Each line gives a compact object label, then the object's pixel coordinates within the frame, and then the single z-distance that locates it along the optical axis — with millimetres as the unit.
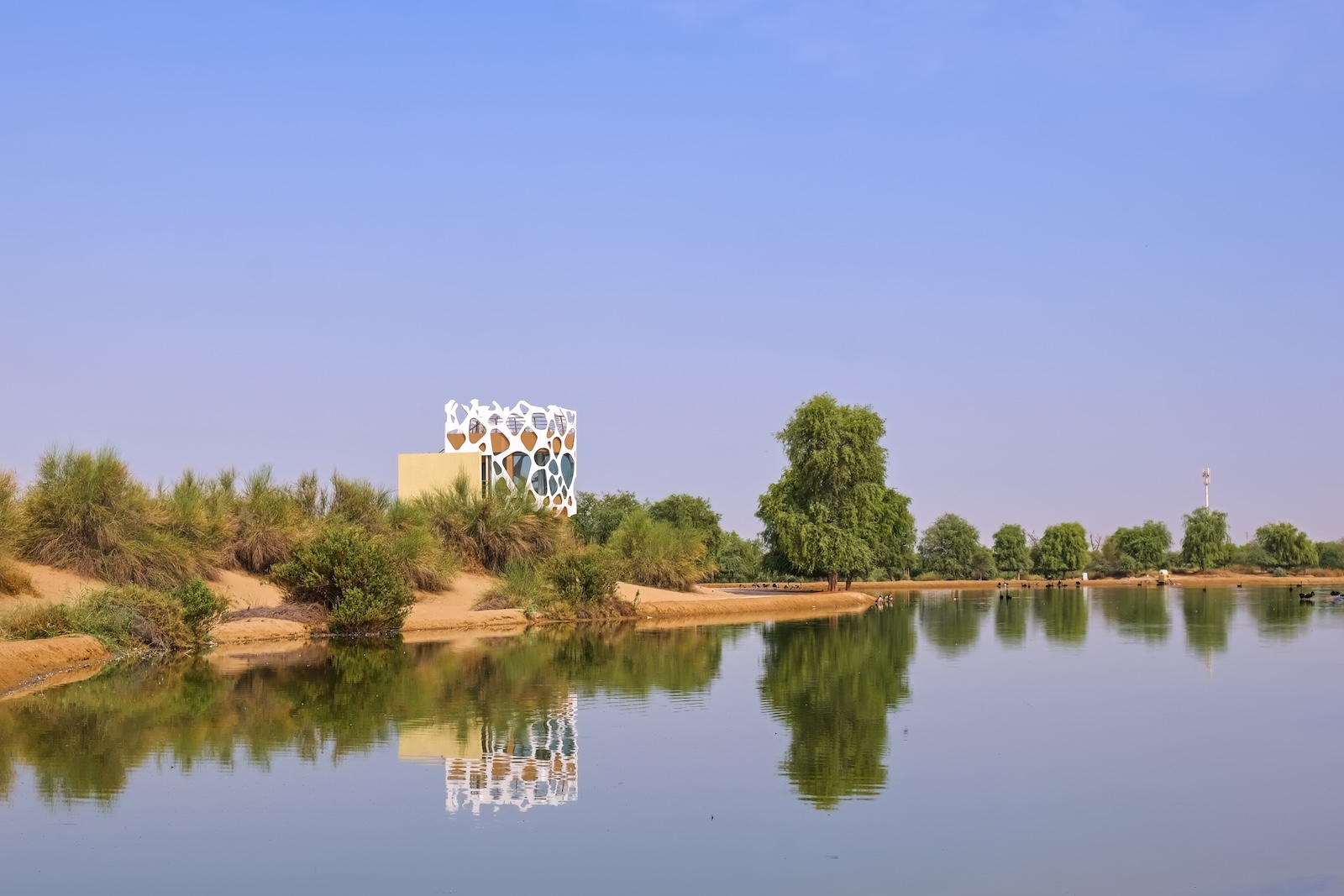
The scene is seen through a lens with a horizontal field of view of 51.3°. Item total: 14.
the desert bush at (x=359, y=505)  45219
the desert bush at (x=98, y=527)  33062
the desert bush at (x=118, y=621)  25891
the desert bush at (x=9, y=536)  29672
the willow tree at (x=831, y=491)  66188
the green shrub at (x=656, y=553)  54250
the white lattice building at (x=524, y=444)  74875
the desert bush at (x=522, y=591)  43188
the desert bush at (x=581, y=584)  43812
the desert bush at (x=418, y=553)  41906
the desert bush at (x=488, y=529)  49719
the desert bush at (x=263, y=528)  39812
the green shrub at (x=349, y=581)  35062
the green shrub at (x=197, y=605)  29875
